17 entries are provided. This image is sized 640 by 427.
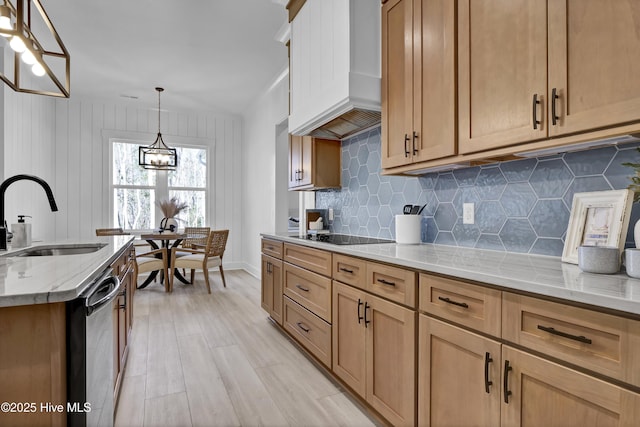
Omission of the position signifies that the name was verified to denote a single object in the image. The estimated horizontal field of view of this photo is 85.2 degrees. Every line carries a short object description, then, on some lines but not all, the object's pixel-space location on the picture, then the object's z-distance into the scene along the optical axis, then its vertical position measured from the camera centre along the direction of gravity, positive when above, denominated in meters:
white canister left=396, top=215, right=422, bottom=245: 2.19 -0.10
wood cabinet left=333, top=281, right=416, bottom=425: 1.57 -0.72
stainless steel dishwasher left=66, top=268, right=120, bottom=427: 1.03 -0.46
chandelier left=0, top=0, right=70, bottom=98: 1.48 +0.79
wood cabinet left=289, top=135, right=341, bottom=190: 3.22 +0.46
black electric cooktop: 2.44 -0.21
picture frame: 1.21 -0.03
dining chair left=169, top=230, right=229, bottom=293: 4.79 -0.64
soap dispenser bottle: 2.17 -0.15
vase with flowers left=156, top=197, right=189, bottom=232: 5.76 +0.01
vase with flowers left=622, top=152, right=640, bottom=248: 1.09 +0.07
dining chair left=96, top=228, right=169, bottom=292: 4.70 -0.72
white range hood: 2.23 +1.02
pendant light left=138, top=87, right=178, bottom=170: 5.03 +0.77
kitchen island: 0.96 -0.39
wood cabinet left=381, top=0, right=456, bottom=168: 1.73 +0.73
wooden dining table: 4.73 -0.47
